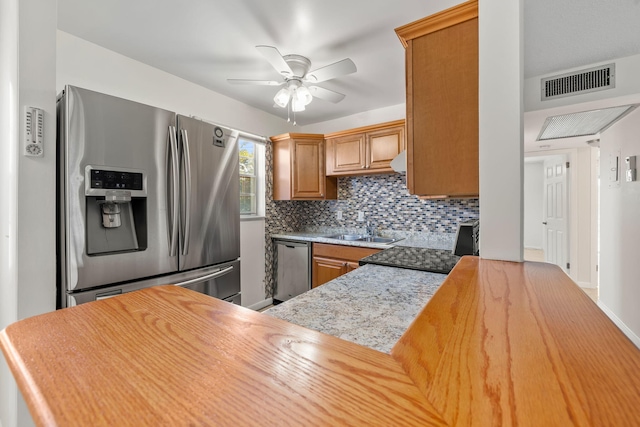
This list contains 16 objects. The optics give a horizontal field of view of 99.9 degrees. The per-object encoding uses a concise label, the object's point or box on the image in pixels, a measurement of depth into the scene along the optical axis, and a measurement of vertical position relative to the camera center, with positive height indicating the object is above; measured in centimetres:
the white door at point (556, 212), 394 -3
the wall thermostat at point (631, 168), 219 +34
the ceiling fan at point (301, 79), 193 +105
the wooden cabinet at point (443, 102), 117 +50
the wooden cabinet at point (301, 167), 343 +58
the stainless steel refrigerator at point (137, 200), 142 +8
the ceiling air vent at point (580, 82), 118 +58
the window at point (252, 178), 335 +44
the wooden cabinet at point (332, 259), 283 -53
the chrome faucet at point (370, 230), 341 -23
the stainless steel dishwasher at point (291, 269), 319 -69
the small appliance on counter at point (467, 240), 187 -20
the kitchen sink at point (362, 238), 329 -33
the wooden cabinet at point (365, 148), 296 +74
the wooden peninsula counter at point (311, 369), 28 -21
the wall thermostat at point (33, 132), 112 +34
